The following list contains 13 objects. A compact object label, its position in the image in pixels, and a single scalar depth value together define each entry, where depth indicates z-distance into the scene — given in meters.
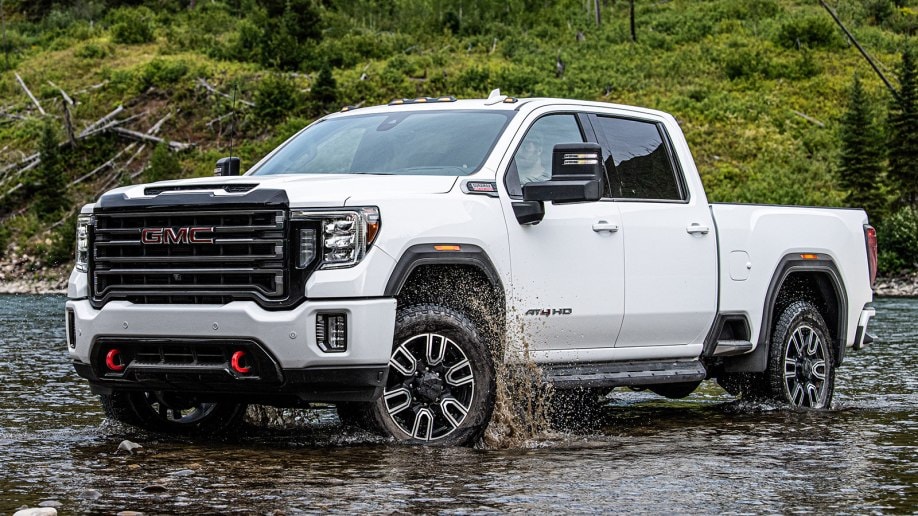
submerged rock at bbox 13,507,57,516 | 5.09
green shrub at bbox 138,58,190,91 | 53.88
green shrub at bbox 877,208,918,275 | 41.41
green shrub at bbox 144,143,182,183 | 44.62
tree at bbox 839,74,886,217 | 44.59
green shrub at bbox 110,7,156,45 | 61.78
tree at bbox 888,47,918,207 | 45.47
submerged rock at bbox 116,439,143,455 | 7.18
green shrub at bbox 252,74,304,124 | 51.34
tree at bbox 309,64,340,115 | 52.41
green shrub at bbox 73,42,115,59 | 59.47
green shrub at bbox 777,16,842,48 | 63.56
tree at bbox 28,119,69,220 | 44.94
